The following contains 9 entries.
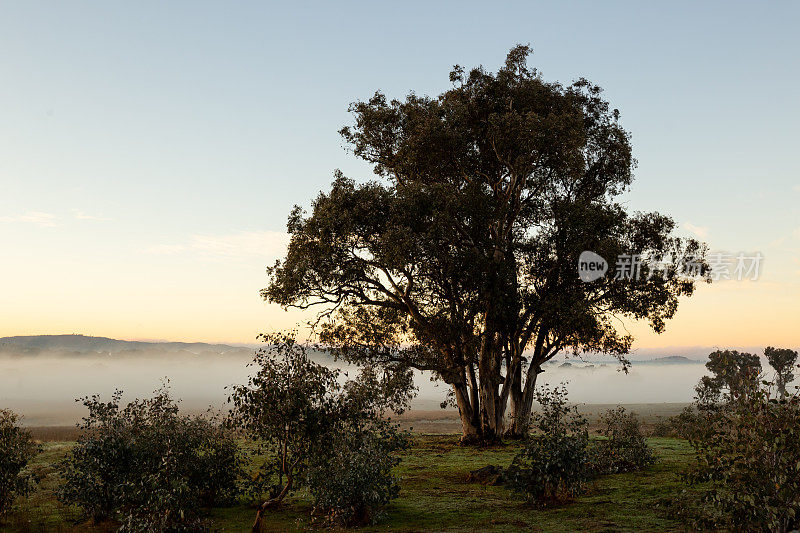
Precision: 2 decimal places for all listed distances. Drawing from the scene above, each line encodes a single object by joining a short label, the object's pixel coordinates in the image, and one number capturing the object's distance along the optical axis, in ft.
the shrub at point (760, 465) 40.81
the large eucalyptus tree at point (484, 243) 105.91
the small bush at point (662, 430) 146.51
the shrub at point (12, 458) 60.54
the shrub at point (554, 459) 60.54
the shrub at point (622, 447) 82.43
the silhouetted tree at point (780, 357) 331.96
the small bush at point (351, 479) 57.88
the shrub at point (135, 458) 55.90
